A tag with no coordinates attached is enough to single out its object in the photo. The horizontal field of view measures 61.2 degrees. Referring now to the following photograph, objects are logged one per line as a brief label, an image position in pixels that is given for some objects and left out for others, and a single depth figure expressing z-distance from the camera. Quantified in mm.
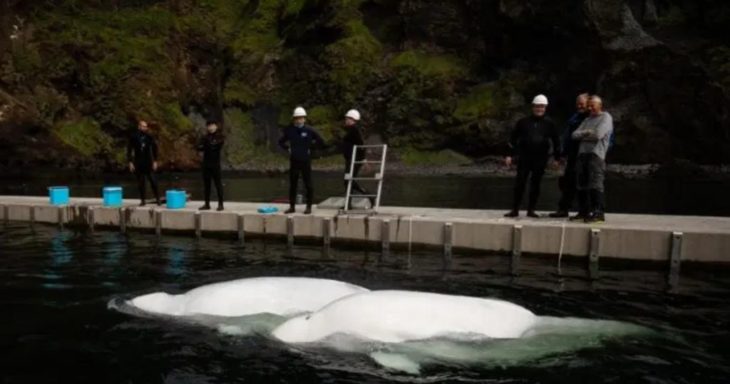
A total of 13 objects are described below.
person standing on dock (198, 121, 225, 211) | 15828
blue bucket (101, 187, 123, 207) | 19072
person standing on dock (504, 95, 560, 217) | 13156
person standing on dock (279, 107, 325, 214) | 14758
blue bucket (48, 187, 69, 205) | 19953
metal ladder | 13794
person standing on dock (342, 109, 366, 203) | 14852
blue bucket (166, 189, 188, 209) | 18117
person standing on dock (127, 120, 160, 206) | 16953
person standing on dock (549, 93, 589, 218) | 12805
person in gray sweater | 12023
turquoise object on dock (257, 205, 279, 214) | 16409
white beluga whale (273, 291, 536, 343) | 7156
